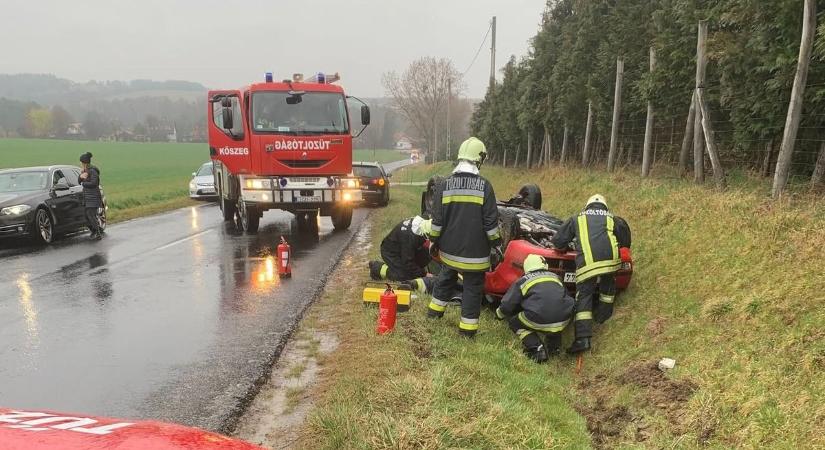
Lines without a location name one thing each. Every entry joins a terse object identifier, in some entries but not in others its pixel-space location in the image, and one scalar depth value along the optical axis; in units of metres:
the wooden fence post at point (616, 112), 12.64
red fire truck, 11.41
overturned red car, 5.83
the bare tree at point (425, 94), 70.50
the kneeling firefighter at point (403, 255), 7.30
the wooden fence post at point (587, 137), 15.47
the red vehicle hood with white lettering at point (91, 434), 1.69
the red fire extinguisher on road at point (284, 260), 7.89
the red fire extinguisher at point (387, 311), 5.07
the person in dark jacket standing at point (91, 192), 11.34
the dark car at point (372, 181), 18.42
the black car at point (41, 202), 10.26
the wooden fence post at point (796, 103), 6.15
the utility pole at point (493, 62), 33.31
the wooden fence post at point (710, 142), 8.26
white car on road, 20.23
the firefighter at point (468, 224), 5.02
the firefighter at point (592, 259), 5.35
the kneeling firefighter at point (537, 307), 5.02
